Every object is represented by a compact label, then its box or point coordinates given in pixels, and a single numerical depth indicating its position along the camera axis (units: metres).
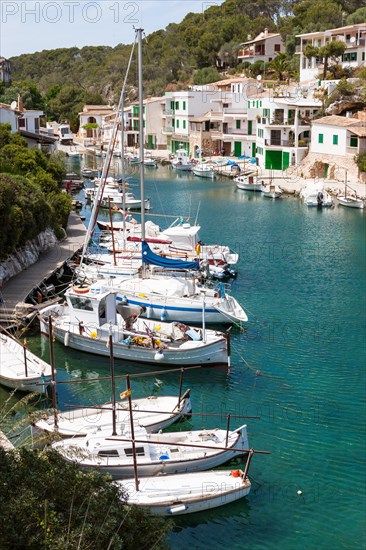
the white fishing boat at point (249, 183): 60.09
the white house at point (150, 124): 88.44
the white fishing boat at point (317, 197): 52.59
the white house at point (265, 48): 95.81
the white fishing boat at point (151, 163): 78.19
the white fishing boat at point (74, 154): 84.81
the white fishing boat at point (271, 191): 57.22
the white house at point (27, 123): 52.20
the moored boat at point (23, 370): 20.83
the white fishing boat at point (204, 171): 69.00
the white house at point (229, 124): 75.25
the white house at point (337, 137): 57.81
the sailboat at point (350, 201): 51.53
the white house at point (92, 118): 98.81
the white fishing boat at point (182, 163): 73.94
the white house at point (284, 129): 65.12
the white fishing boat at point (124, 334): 23.36
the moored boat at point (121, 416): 17.83
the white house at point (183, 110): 82.00
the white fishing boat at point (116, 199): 50.69
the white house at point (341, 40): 74.00
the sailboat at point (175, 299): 27.03
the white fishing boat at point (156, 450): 16.52
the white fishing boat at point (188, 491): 15.61
